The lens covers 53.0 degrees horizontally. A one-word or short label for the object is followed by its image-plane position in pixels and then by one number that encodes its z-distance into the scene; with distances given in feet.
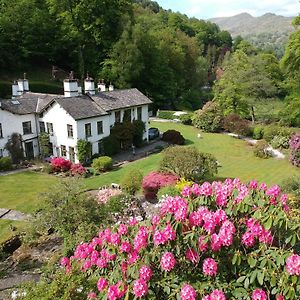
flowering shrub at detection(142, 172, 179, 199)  59.52
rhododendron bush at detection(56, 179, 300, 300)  16.29
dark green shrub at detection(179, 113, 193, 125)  138.13
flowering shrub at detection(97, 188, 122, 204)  54.53
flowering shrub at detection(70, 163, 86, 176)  77.28
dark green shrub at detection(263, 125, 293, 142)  104.02
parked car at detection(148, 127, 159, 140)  110.44
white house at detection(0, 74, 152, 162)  82.79
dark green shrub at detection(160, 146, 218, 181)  62.04
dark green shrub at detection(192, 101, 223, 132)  124.81
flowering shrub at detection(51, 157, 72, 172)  79.46
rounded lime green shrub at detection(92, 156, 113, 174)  79.50
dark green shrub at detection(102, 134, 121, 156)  89.81
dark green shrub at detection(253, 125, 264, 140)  115.46
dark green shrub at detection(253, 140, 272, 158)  92.65
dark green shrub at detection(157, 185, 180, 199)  51.99
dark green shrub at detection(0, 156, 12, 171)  79.01
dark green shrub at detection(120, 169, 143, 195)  61.15
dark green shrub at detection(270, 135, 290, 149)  100.04
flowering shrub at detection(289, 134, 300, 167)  83.03
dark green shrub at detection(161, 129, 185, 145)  105.65
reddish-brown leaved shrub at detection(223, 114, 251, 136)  119.29
